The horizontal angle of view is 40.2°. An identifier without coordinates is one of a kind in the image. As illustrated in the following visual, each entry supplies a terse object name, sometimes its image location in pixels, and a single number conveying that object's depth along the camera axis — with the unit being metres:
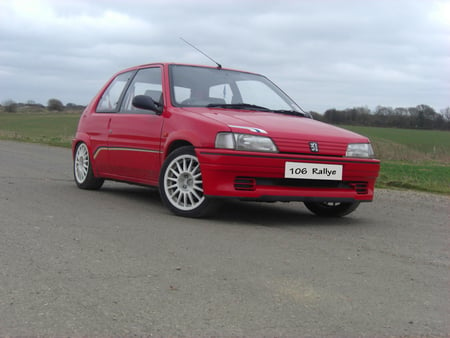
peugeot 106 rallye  5.63
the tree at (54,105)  79.31
